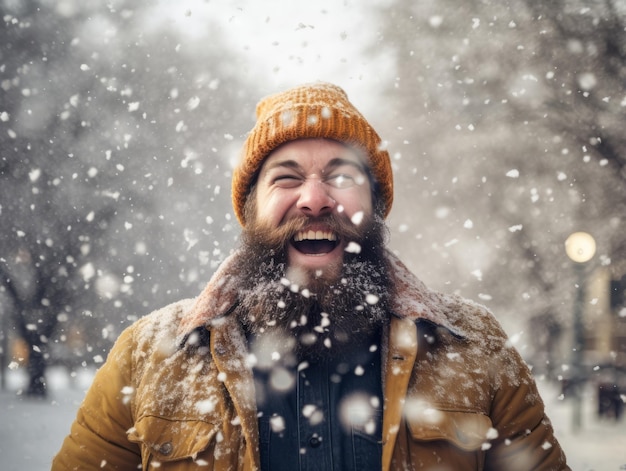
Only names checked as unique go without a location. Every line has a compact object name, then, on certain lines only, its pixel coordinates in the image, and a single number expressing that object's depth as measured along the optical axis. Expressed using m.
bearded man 2.04
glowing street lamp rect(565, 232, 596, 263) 8.00
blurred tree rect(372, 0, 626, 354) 10.26
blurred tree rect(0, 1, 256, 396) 11.59
